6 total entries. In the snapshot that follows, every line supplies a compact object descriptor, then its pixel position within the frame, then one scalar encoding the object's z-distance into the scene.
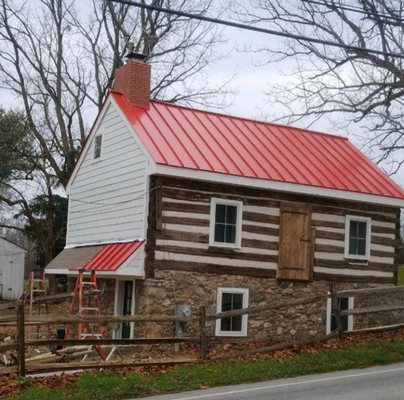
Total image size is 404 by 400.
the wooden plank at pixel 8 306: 22.89
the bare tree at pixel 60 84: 37.75
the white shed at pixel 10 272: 48.50
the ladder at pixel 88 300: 18.56
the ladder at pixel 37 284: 24.61
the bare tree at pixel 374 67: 27.23
